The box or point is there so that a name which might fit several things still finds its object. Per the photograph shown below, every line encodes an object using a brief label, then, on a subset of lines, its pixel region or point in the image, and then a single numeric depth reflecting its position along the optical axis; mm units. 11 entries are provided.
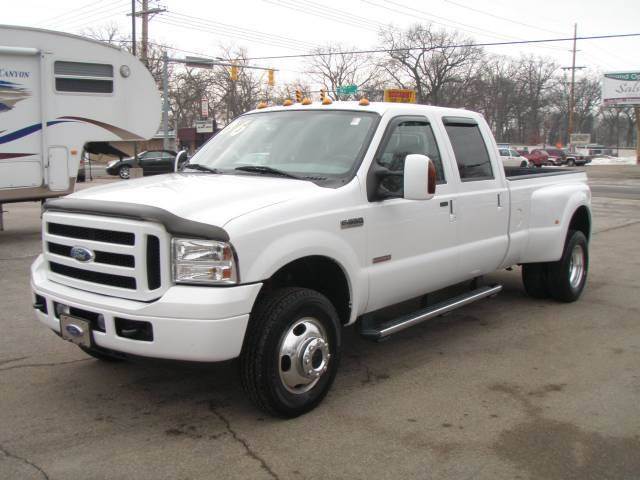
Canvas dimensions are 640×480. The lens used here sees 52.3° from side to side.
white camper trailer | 10289
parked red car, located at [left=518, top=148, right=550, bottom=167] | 49606
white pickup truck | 3525
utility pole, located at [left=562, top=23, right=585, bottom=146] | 69438
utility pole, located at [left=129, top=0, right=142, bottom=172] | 34984
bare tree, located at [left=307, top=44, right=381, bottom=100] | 69562
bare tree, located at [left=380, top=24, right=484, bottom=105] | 64812
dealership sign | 56562
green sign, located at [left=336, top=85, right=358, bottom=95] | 26031
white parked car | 44778
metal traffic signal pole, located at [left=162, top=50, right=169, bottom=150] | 30047
